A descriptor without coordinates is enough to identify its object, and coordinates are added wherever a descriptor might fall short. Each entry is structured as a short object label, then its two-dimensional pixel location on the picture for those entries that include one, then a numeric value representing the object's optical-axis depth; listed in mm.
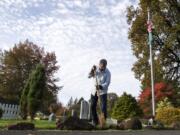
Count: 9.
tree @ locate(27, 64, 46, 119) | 9951
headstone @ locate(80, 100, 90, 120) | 7537
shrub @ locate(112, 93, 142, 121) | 10858
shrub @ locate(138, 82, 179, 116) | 21711
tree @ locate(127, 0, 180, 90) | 15314
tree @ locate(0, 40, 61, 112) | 19435
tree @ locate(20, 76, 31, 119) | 10657
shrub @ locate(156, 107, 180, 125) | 9662
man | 5139
